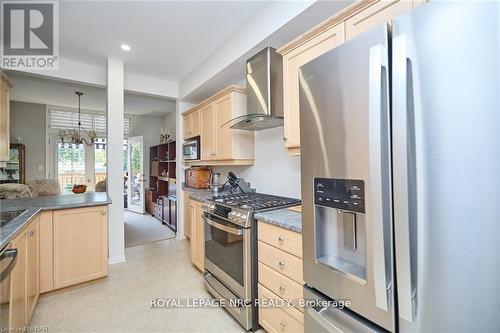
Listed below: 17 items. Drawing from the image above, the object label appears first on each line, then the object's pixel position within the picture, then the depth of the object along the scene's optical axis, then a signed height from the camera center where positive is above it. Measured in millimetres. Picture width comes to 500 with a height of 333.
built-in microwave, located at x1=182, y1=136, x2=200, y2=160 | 3488 +329
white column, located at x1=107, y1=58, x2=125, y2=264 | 3082 +147
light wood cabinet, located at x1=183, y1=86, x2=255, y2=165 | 2770 +459
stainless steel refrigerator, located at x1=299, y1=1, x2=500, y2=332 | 682 -4
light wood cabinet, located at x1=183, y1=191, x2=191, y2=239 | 3693 -765
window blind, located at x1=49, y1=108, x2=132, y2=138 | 5567 +1303
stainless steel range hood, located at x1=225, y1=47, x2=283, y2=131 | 2203 +805
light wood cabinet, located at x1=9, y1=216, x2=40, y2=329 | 1450 -775
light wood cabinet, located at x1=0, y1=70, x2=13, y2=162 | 2389 +629
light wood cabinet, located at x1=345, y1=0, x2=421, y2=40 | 1122 +816
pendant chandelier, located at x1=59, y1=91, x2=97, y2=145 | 4827 +826
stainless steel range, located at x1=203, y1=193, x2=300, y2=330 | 1791 -709
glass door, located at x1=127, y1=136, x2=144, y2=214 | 6242 -127
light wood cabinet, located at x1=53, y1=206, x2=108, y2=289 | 2350 -793
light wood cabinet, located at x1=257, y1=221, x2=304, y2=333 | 1469 -744
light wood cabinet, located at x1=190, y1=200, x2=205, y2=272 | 2631 -799
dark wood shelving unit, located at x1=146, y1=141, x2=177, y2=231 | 4617 -325
